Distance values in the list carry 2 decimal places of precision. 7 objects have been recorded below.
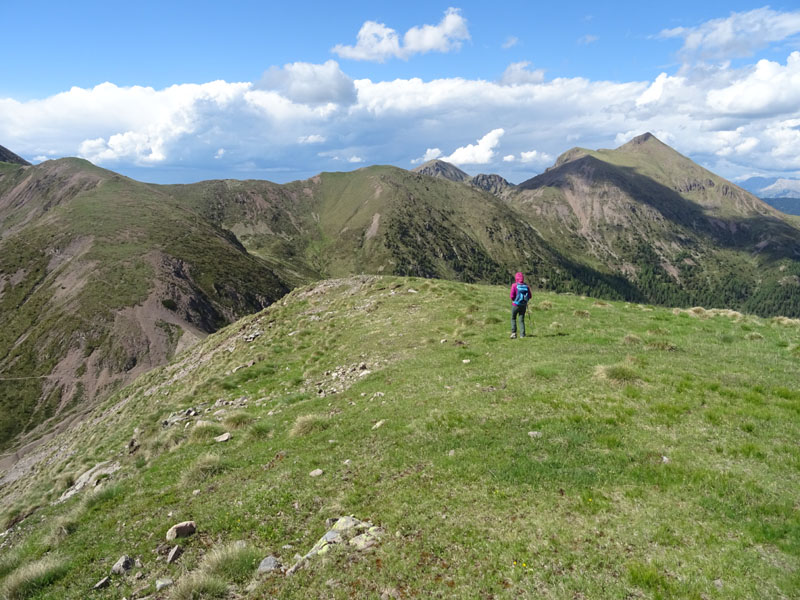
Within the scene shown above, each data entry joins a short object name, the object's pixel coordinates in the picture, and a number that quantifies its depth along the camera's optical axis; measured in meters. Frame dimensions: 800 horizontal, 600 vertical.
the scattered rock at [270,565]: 8.20
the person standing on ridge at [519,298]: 21.09
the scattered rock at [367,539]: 8.27
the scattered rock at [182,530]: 9.89
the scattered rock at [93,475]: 18.19
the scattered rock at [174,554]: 9.12
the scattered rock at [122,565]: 9.07
